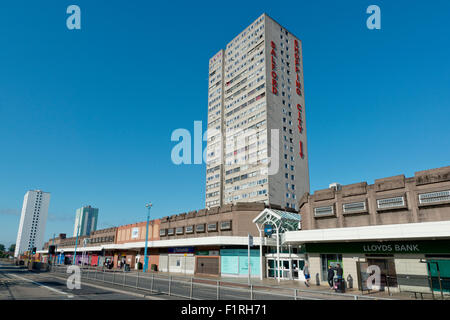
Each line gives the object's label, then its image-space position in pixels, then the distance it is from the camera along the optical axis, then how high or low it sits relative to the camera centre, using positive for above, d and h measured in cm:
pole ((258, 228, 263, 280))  3300 -296
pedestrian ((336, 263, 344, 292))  2055 -252
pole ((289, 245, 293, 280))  3054 -276
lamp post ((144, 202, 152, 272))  4943 -296
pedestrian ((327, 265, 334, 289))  2342 -266
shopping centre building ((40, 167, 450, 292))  2036 +52
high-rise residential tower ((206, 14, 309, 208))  7544 +3206
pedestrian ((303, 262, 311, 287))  2488 -282
